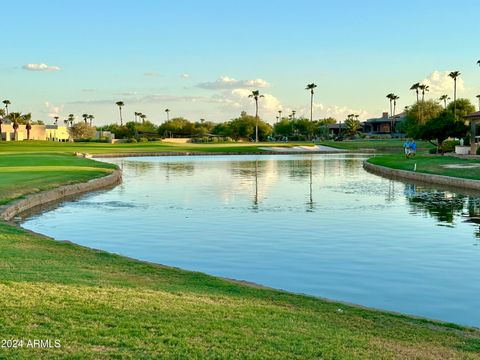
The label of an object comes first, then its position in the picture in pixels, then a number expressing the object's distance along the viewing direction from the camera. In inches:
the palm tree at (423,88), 5316.4
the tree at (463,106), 4201.0
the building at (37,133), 5157.5
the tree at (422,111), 4076.8
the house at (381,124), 6008.9
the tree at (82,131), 6466.5
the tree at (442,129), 2217.0
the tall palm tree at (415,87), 5280.0
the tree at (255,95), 6382.9
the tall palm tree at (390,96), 6762.8
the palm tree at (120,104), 6958.7
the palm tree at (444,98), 6348.4
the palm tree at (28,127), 5418.3
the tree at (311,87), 6245.1
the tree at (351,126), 5876.0
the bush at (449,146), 2304.4
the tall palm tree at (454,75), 4704.7
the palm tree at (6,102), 6258.9
